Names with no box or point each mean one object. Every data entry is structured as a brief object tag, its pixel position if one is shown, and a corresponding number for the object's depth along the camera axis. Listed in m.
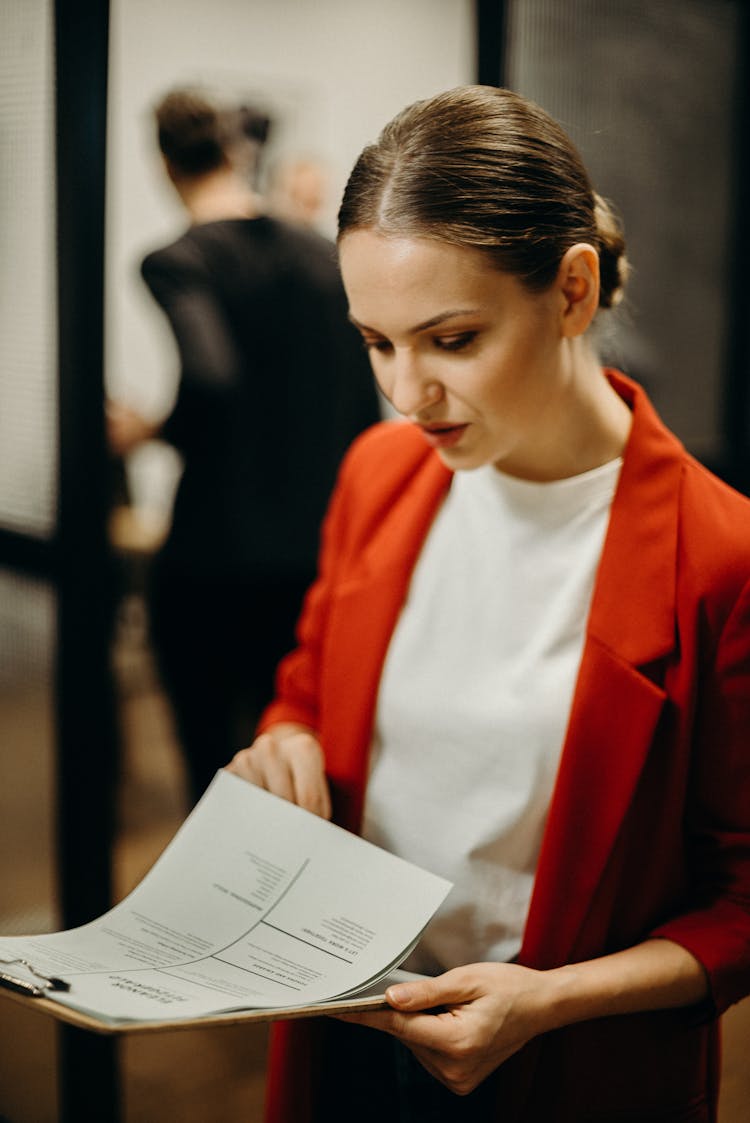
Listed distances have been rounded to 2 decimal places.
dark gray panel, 1.78
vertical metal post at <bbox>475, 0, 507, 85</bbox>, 1.66
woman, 0.93
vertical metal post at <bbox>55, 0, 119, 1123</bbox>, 1.54
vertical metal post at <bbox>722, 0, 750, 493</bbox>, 2.18
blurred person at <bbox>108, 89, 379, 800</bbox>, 2.27
